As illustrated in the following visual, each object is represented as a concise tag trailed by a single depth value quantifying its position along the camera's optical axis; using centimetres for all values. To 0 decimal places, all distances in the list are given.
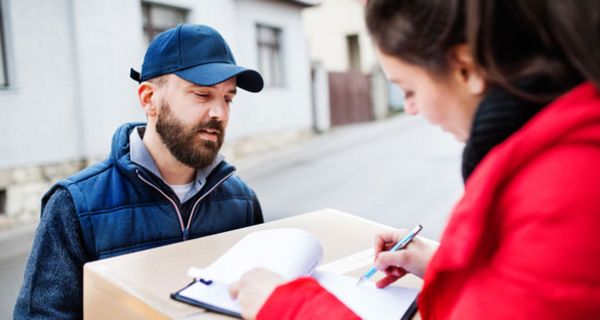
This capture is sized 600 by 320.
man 119
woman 48
